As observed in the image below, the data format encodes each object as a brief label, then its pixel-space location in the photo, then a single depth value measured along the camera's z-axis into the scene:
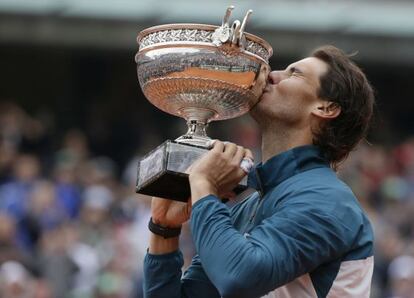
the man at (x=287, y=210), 8.19
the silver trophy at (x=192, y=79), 8.67
